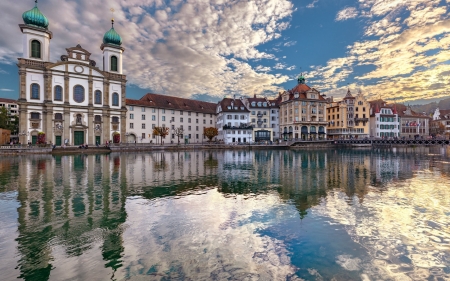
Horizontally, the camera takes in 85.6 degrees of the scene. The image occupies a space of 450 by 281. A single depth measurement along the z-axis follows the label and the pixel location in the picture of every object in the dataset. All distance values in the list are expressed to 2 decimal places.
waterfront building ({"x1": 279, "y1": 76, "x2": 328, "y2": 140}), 86.38
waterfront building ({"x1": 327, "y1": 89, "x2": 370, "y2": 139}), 93.88
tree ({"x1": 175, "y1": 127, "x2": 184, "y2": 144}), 79.16
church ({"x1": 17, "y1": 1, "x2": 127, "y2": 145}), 56.94
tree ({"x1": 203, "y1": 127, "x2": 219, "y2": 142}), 77.75
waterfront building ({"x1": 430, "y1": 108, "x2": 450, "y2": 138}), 125.69
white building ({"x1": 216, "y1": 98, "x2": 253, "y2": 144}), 82.31
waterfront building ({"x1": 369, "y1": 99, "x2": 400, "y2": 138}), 96.81
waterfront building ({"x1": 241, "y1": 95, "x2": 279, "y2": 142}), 86.62
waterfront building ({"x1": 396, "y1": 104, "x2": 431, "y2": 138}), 103.94
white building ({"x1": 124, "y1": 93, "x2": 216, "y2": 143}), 75.31
